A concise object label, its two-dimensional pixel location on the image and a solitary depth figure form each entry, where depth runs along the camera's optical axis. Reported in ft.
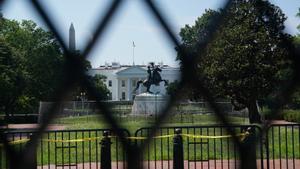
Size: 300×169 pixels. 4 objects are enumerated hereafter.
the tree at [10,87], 53.38
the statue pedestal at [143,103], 96.43
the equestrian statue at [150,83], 83.64
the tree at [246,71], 65.67
